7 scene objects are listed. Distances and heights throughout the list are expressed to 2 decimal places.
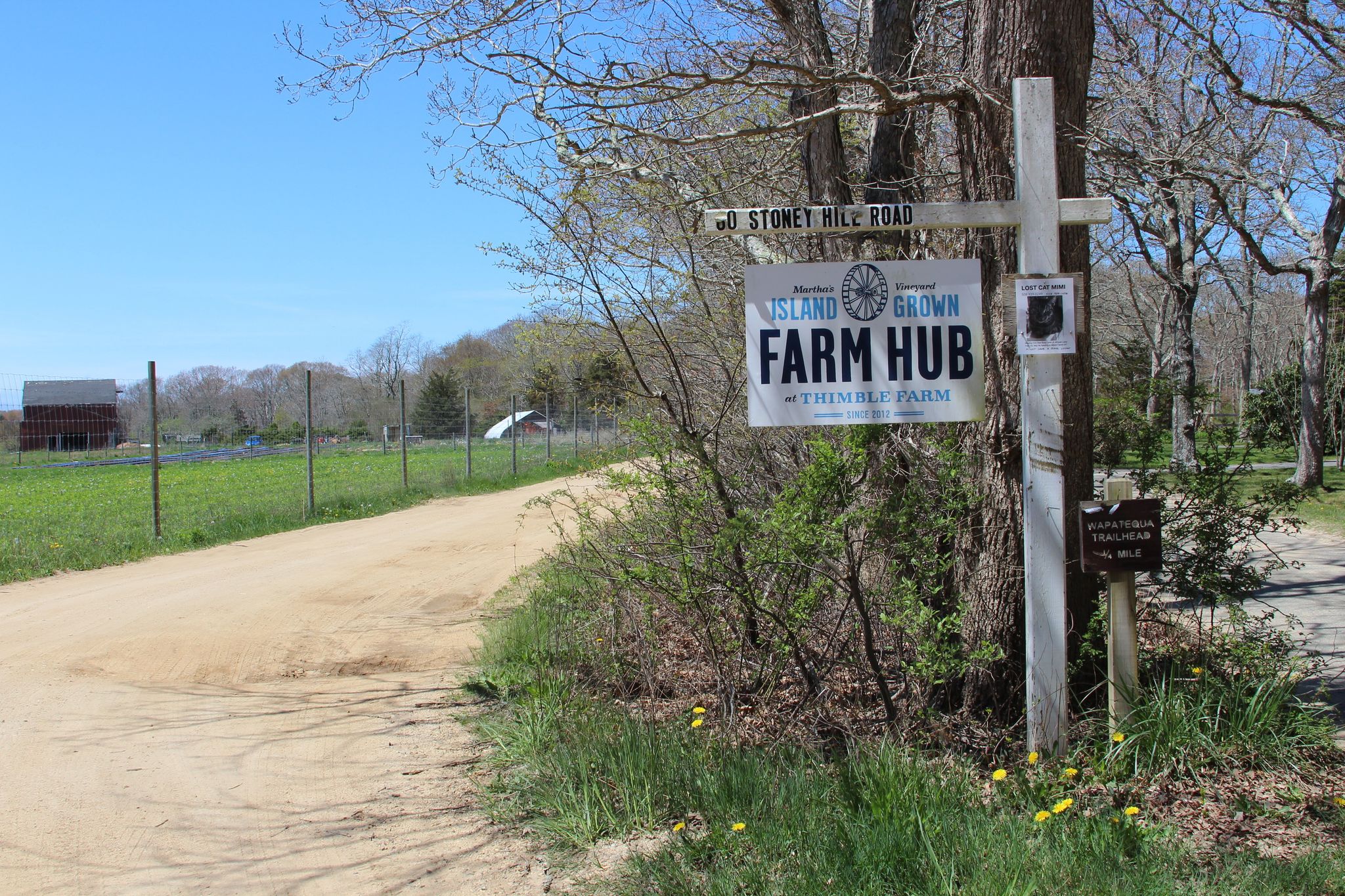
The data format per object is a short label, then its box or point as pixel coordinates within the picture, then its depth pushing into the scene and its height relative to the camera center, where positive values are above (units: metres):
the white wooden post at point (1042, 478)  4.23 -0.20
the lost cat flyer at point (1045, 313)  4.14 +0.51
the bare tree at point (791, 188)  4.71 +1.54
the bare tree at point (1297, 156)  11.38 +4.11
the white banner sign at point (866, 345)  4.44 +0.42
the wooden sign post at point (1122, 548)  4.14 -0.51
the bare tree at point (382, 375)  71.12 +5.38
